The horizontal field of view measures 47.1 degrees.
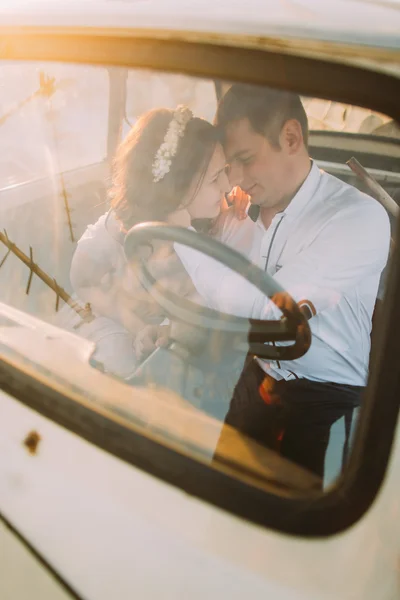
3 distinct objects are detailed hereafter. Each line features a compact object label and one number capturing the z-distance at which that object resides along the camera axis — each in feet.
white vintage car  2.11
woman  3.55
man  3.09
